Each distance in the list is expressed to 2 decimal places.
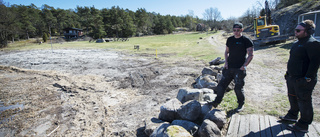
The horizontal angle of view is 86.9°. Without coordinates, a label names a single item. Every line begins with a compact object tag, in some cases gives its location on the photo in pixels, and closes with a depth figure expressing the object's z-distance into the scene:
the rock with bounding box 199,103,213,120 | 4.10
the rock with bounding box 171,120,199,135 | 3.44
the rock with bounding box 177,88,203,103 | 4.86
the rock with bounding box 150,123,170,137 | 3.17
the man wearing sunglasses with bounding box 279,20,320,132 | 2.83
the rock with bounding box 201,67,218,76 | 7.54
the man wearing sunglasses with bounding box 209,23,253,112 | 3.79
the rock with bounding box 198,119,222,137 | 3.17
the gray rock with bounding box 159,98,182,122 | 4.16
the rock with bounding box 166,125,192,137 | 2.88
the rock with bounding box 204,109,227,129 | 3.60
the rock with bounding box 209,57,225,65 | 10.37
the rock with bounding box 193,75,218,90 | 6.15
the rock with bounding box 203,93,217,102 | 5.03
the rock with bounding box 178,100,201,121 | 3.88
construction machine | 15.69
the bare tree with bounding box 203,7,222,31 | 90.02
